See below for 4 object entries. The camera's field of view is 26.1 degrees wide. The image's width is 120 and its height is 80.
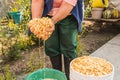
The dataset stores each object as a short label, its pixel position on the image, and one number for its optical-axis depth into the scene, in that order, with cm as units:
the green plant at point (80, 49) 403
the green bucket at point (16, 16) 548
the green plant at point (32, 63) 363
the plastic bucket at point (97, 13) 495
